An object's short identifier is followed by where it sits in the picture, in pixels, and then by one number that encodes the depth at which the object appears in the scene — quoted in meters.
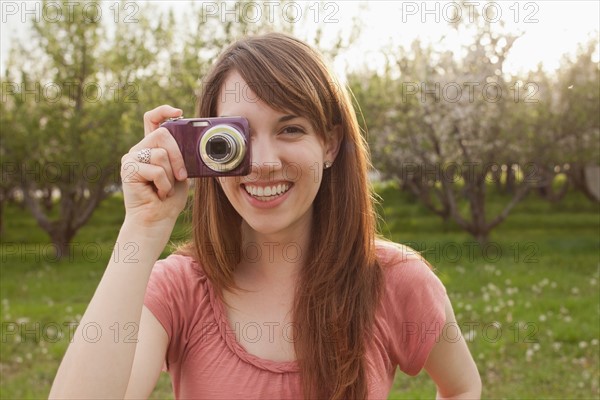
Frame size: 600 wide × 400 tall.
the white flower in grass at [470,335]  7.08
